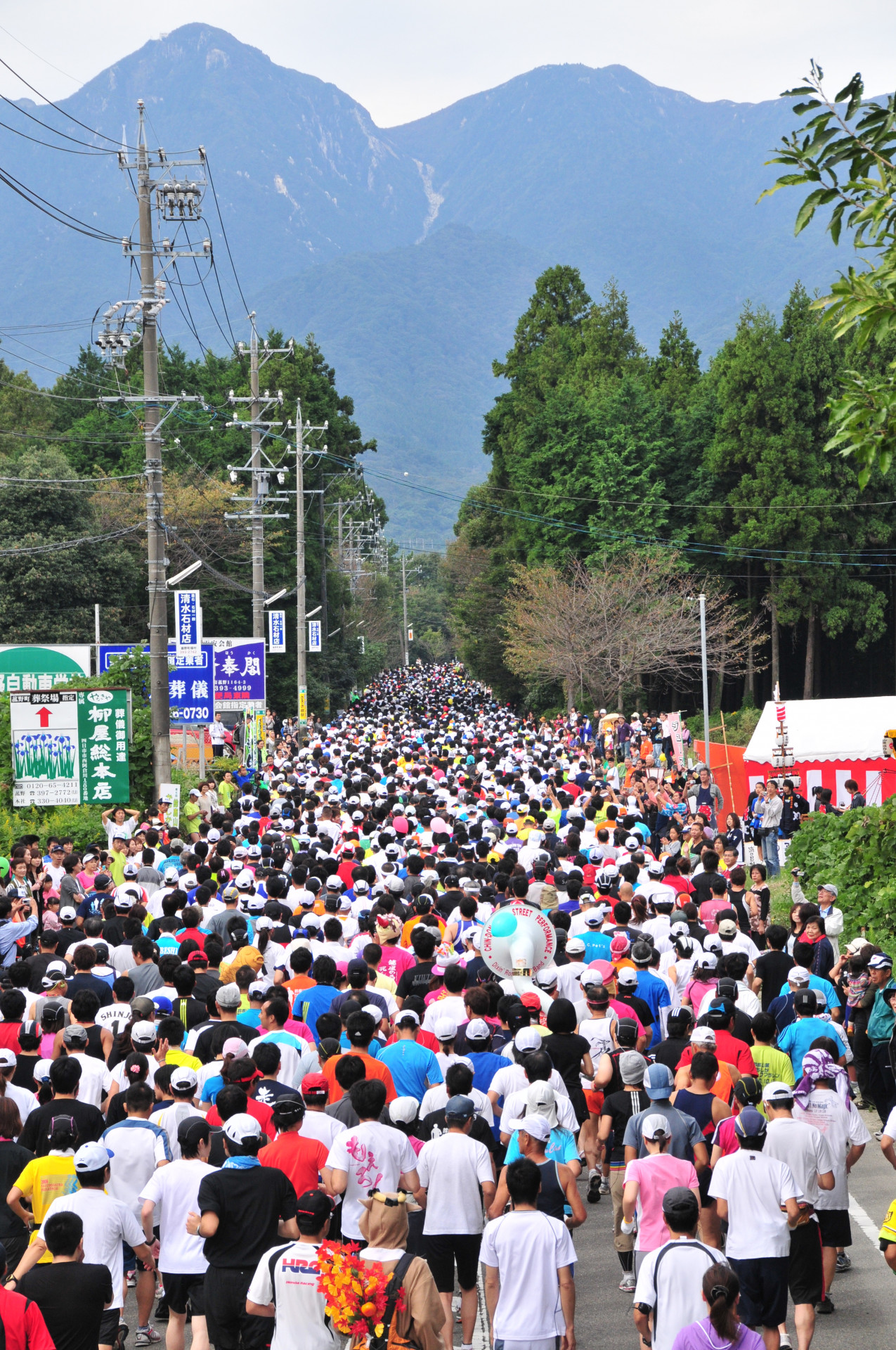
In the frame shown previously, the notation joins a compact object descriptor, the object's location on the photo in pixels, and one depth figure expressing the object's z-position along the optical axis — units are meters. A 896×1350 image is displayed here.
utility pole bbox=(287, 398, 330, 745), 77.12
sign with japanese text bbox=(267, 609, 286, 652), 75.62
